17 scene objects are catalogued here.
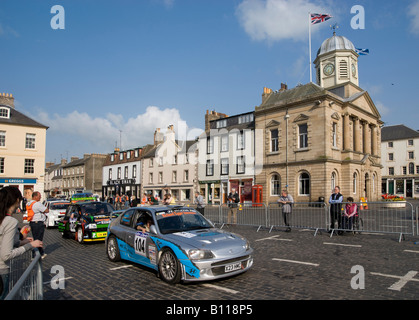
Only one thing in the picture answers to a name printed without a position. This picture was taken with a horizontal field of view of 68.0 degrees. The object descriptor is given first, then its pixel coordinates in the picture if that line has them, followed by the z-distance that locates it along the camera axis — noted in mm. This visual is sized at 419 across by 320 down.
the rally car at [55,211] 17656
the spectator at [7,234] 3736
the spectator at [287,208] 13656
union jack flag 35125
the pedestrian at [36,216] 9234
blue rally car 6141
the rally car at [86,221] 11648
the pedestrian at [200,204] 16547
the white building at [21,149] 39656
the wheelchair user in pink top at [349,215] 12031
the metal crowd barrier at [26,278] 2947
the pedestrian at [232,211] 15734
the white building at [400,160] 65000
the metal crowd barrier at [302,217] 13422
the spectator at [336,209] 12320
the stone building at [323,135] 31412
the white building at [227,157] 38469
